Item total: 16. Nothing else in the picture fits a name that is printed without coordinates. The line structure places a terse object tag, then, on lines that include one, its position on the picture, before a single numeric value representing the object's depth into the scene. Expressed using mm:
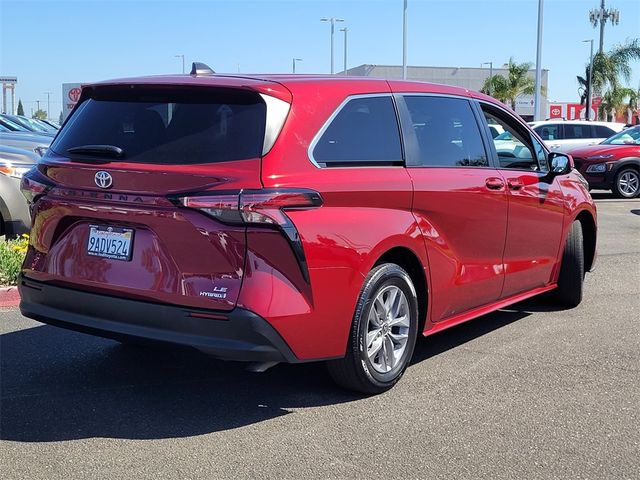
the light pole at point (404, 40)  40719
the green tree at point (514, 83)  60562
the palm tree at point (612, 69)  48406
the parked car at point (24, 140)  14293
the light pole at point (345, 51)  54944
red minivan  3918
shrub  7234
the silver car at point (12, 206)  9328
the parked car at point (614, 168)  16953
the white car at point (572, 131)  23000
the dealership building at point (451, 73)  70000
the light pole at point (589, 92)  46859
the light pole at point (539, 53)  30745
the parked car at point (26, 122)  21356
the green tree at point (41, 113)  103388
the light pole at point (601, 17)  50094
